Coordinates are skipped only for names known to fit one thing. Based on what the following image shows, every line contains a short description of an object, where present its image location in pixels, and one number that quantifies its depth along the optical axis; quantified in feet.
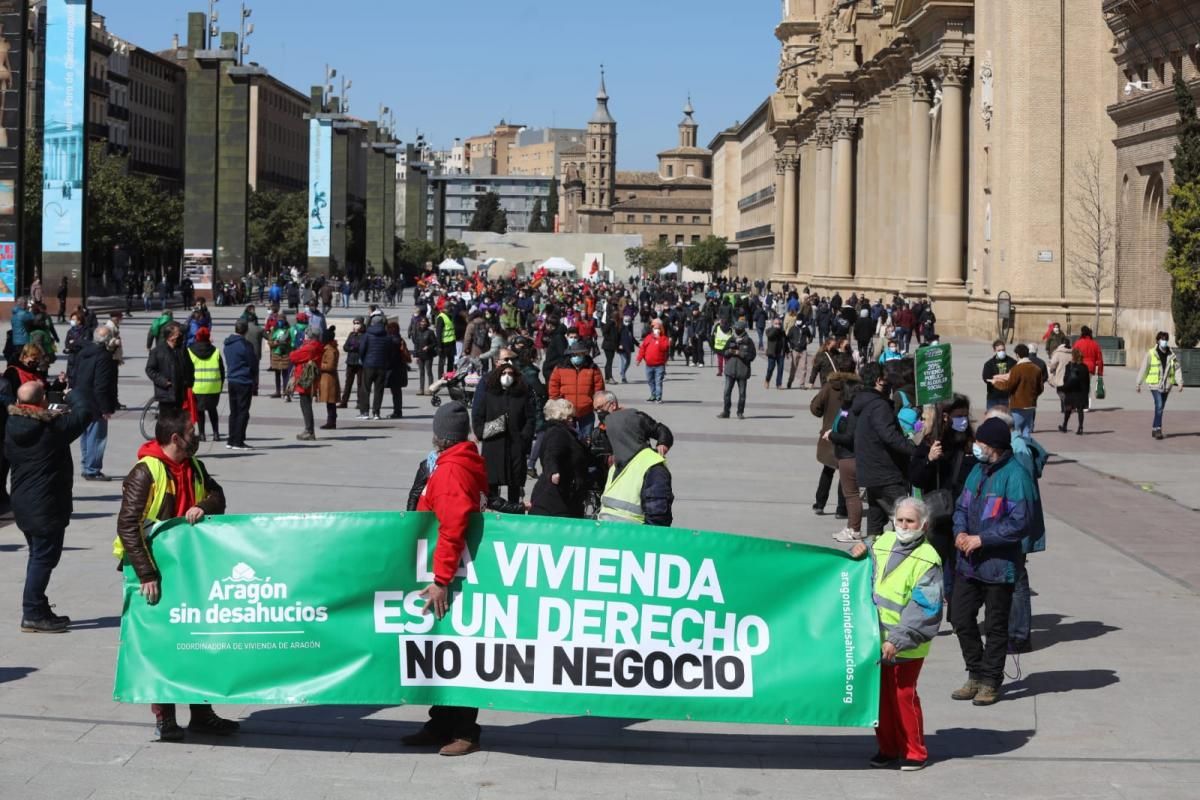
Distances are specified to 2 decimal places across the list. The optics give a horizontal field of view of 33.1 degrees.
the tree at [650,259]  575.79
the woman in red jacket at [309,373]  77.56
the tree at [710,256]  556.10
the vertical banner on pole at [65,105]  150.92
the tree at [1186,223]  116.26
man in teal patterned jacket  32.99
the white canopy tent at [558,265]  391.04
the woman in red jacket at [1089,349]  98.12
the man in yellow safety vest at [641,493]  35.78
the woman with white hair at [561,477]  39.27
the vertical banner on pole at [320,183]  238.07
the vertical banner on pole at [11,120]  145.38
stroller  79.25
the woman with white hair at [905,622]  28.30
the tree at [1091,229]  154.71
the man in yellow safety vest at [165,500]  28.27
